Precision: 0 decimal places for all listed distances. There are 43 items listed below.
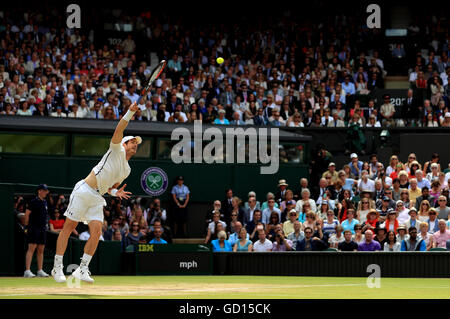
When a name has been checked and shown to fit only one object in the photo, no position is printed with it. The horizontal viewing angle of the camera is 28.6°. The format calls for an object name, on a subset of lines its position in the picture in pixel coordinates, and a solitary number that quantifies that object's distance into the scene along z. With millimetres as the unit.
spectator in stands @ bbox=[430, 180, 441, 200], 20156
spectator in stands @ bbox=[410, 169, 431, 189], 20828
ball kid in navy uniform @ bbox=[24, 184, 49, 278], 15984
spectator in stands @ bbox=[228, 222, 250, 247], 19234
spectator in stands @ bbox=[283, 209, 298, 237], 19297
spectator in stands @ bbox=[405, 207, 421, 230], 18359
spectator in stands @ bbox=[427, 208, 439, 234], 18311
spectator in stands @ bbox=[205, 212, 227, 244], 19936
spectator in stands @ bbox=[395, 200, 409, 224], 18962
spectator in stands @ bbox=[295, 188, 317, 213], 20328
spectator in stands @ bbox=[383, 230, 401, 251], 17562
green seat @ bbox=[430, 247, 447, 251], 16841
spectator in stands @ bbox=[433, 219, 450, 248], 17719
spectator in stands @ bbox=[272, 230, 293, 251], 18328
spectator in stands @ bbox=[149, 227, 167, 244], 19203
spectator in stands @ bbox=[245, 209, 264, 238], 20328
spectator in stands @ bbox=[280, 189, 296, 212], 21281
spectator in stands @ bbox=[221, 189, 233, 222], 21406
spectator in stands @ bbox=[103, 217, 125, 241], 19241
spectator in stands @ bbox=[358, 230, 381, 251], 17422
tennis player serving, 11528
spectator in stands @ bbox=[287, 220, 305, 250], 18688
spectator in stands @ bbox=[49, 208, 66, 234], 18656
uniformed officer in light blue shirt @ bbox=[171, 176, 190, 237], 22797
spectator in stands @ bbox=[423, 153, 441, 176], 21900
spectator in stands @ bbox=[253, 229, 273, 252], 18597
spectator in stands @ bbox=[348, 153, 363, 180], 22653
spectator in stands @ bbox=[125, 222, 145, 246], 19438
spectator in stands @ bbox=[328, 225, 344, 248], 18125
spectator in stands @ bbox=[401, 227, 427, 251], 17422
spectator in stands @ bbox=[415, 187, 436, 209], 19766
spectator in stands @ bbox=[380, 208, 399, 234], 18234
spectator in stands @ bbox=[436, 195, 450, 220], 18938
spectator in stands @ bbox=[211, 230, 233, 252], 18906
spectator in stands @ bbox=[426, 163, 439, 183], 21281
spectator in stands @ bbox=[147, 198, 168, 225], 21234
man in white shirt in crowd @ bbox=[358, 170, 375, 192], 21172
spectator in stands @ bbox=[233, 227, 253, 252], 18844
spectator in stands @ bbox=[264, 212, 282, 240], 19516
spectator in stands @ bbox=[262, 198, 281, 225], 20781
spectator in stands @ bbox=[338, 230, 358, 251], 17516
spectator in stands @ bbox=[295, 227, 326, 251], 18047
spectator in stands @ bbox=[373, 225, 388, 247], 17844
